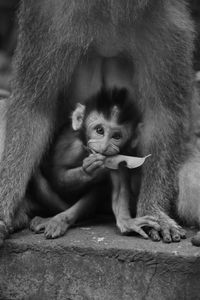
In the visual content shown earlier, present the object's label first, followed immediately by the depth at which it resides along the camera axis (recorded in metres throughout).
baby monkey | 11.19
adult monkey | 11.14
